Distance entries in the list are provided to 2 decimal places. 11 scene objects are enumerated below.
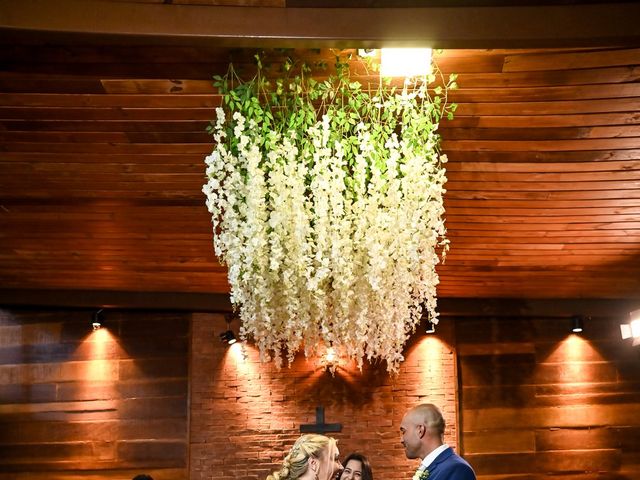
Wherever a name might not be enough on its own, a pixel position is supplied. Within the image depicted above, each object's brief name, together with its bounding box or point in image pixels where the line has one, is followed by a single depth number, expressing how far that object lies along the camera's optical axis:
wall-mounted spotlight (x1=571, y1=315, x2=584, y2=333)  9.39
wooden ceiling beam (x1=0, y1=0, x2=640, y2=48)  4.13
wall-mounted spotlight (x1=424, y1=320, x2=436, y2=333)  9.29
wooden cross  9.04
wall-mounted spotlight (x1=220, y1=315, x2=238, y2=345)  9.19
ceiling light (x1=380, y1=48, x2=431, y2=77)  4.55
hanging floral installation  4.76
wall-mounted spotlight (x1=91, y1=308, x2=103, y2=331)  9.15
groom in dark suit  4.28
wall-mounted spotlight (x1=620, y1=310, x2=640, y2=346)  9.02
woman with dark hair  6.71
